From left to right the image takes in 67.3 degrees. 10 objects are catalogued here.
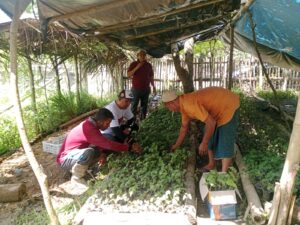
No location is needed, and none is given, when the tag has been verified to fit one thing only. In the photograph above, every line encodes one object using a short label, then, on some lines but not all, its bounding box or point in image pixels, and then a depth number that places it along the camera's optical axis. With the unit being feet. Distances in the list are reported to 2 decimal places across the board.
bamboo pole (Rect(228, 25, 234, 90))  16.30
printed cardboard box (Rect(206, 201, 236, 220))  7.86
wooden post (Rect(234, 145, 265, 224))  7.36
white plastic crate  14.96
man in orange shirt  9.73
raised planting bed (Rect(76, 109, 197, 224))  7.81
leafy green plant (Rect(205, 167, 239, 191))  8.05
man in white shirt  12.87
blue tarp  13.54
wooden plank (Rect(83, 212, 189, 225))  7.28
